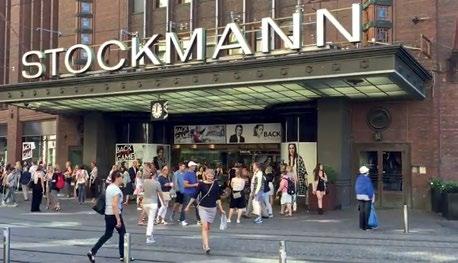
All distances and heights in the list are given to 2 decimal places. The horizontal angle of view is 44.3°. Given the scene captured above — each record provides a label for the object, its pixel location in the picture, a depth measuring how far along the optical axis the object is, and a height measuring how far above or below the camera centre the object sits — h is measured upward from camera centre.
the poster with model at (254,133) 25.26 +1.36
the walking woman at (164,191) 16.38 -0.86
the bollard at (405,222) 14.65 -1.55
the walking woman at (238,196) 16.47 -1.00
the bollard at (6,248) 8.83 -1.37
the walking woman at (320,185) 19.05 -0.76
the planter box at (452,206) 17.81 -1.36
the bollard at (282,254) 6.90 -1.13
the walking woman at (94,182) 25.31 -0.94
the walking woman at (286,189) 18.75 -0.89
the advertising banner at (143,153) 27.48 +0.43
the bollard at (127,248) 8.24 -1.28
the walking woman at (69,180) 26.52 -0.91
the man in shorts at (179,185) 16.64 -0.69
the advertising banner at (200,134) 26.98 +1.37
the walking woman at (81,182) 23.75 -0.88
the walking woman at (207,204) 11.33 -0.86
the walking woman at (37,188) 20.17 -0.97
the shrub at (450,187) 18.22 -0.79
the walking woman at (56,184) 20.50 -0.83
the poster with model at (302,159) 22.84 +0.14
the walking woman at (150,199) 12.80 -0.88
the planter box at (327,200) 20.19 -1.35
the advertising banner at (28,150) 30.70 +0.62
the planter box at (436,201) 19.58 -1.34
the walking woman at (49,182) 21.31 -0.79
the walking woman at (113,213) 10.29 -0.96
